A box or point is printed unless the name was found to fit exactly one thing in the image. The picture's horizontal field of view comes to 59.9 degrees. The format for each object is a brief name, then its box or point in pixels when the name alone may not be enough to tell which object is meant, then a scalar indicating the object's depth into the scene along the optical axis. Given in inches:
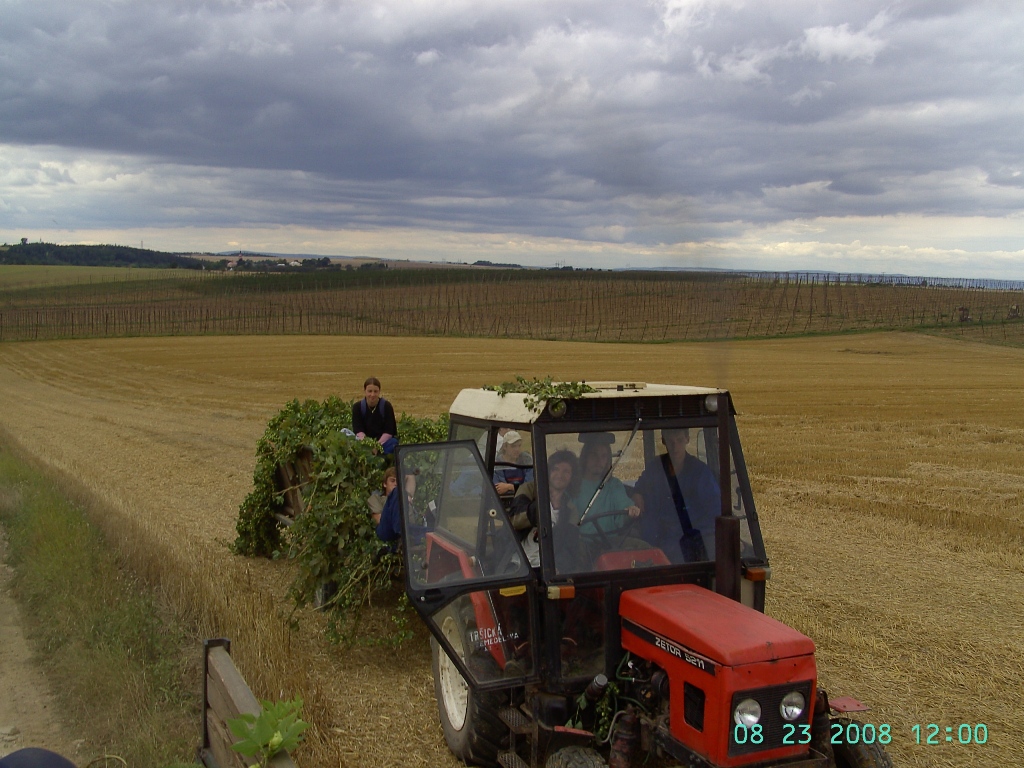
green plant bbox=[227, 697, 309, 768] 131.9
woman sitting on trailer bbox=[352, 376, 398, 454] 316.2
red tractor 151.2
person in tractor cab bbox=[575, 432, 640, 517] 170.9
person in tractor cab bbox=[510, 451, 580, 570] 166.7
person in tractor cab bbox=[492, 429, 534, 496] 189.0
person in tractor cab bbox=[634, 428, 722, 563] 171.2
